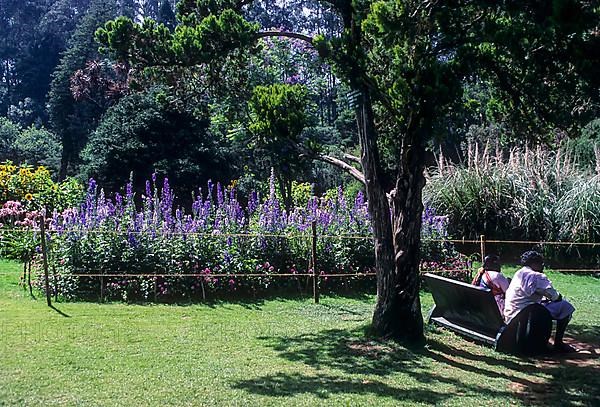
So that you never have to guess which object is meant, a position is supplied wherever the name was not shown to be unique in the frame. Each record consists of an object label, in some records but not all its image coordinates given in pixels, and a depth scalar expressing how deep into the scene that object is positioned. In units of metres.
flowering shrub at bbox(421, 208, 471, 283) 14.35
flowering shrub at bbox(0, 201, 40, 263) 13.78
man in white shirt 8.23
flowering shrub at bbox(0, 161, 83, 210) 17.72
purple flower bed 12.07
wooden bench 8.29
